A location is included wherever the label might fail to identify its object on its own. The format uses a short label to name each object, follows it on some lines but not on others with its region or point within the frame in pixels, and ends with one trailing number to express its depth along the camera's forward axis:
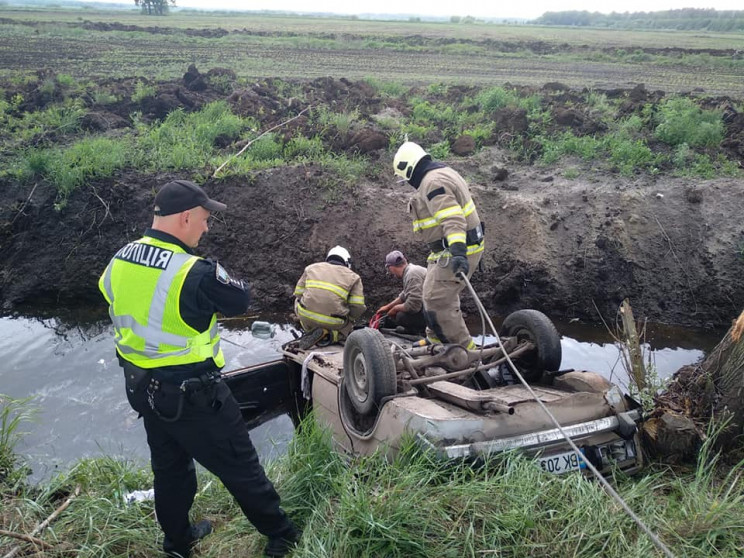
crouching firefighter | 5.79
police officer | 2.91
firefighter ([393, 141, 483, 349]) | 5.05
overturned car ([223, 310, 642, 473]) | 3.50
